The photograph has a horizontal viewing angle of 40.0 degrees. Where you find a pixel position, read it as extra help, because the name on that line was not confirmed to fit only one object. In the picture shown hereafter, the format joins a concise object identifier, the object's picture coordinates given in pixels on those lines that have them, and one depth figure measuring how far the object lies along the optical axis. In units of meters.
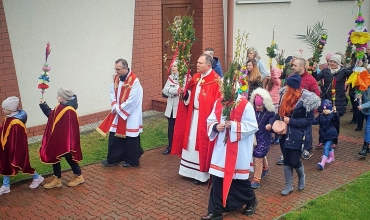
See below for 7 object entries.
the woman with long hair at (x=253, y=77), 10.08
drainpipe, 14.12
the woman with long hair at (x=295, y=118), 7.50
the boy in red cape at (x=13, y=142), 7.57
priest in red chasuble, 7.93
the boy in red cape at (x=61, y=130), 7.69
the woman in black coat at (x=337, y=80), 10.16
